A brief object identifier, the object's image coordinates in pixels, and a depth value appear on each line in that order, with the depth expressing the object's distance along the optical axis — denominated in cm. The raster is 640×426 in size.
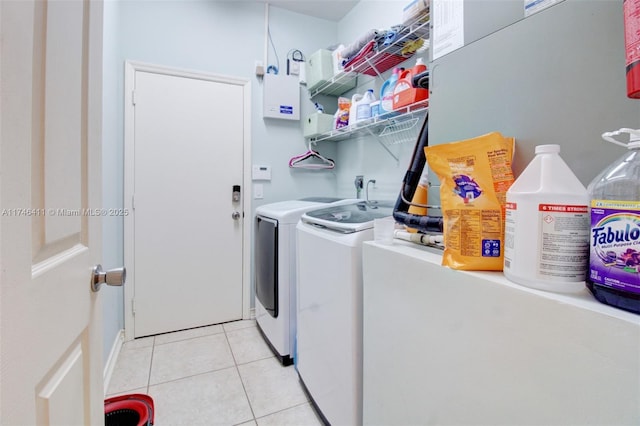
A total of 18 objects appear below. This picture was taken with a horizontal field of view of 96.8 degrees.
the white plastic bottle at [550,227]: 51
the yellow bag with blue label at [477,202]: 66
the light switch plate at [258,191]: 270
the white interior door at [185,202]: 233
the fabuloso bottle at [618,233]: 43
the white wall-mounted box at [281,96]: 268
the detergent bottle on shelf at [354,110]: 217
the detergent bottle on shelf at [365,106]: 210
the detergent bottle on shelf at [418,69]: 160
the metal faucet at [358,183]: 255
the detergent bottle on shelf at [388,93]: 180
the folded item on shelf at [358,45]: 185
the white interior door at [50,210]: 38
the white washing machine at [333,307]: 116
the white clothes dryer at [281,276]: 194
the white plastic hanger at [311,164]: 283
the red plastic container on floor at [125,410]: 121
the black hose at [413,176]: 109
